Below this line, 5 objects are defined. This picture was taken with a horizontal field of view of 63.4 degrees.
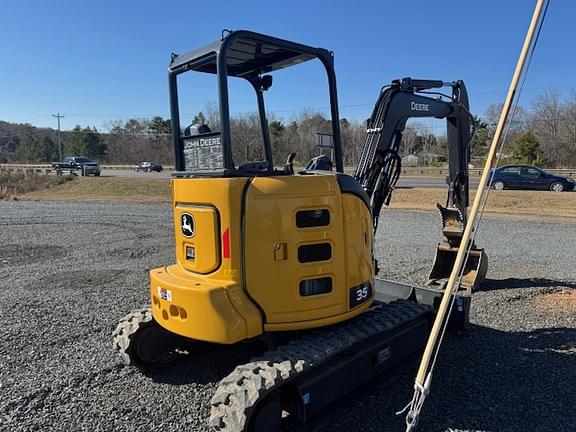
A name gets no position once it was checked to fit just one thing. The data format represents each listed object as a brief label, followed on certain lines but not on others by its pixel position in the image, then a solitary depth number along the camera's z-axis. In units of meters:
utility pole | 81.19
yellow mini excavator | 3.51
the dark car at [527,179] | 24.78
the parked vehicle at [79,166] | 43.78
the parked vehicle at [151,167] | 58.74
